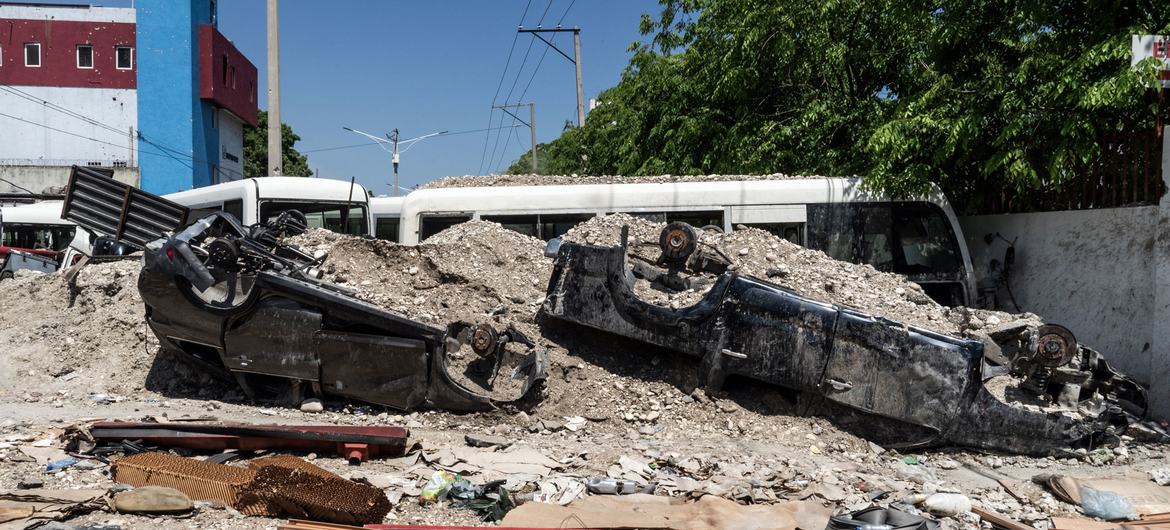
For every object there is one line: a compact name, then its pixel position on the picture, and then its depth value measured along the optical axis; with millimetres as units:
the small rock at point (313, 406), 6199
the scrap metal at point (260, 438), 5184
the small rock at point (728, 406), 6066
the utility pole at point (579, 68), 28923
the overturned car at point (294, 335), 5992
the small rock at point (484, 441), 5555
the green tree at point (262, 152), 46719
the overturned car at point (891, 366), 5715
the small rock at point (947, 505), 4734
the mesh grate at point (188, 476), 4461
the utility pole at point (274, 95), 15320
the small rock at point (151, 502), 4203
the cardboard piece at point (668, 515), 4230
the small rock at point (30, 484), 4504
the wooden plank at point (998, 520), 4531
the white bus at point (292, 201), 13859
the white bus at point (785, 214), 10125
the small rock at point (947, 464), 5652
